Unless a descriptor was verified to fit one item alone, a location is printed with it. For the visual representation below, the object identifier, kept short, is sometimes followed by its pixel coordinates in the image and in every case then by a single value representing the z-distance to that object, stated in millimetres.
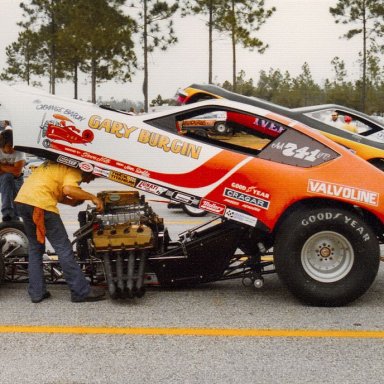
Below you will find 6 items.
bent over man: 5406
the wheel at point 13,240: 6121
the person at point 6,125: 6119
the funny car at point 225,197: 5254
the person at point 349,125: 11988
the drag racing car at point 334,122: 10727
